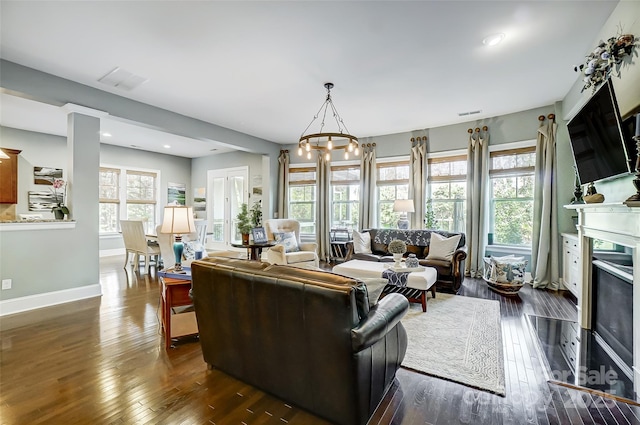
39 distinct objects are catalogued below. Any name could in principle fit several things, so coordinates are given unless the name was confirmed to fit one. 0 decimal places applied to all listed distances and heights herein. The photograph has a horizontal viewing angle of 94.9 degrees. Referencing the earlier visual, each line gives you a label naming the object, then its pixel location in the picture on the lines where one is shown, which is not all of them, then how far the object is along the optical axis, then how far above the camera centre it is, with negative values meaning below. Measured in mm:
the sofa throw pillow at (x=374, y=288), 1869 -482
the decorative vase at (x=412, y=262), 3912 -647
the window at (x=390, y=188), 6418 +578
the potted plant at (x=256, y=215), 7148 -65
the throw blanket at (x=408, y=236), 5145 -408
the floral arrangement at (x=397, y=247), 3990 -458
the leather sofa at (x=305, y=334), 1549 -713
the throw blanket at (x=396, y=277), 3613 -794
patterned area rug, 2223 -1200
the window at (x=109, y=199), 7539 +311
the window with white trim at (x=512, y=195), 5180 +348
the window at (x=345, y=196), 7008 +415
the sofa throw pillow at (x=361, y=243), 5499 -561
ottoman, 3496 -796
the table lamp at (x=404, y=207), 5703 +130
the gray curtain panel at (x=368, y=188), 6539 +569
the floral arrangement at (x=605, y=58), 2398 +1403
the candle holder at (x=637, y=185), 1969 +206
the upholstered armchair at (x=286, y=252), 4969 -662
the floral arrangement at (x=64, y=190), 3941 +288
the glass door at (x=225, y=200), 8367 +346
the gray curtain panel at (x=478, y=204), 5332 +189
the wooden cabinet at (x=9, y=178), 5648 +634
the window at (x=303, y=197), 7410 +402
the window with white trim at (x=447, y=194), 5785 +406
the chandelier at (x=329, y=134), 3809 +1722
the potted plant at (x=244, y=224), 5972 -246
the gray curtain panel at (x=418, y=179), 5945 +707
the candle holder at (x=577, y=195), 4061 +279
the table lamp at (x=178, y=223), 2943 -113
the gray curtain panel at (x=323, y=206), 7004 +168
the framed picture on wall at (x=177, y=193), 8874 +578
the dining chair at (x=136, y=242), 5381 -576
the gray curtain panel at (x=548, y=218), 4637 -51
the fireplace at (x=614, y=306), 2344 -825
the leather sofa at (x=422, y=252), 4382 -674
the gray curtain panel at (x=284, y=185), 7406 +700
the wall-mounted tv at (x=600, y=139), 2312 +691
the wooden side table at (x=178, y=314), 2631 -909
